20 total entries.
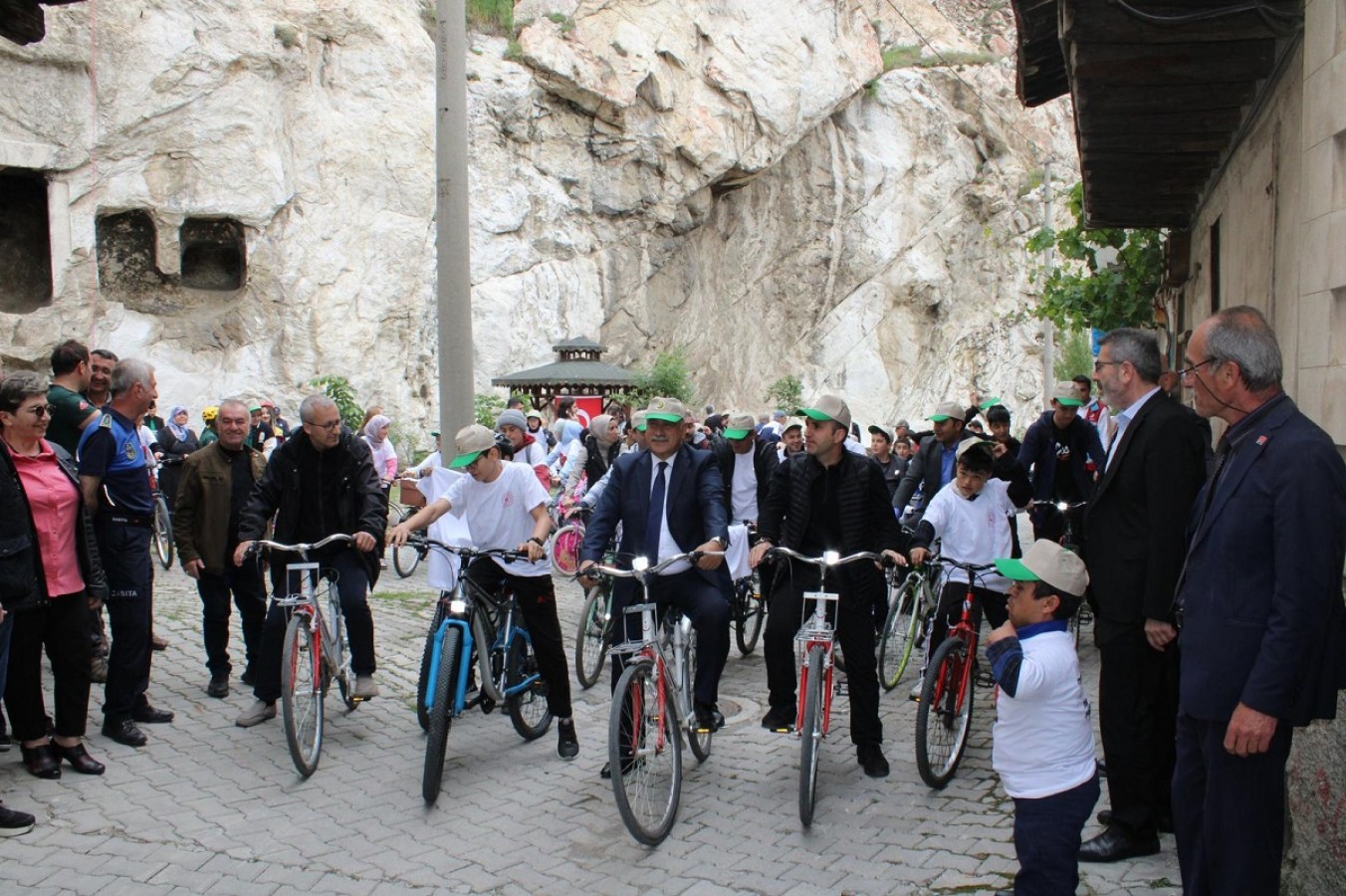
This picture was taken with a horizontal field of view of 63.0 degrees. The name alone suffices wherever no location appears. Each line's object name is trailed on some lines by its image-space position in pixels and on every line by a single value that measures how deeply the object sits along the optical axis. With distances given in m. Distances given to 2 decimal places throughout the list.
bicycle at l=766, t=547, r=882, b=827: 5.04
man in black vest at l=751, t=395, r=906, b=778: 5.70
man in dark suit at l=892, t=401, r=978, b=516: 8.40
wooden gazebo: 26.56
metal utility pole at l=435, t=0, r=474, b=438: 8.97
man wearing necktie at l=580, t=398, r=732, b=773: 5.81
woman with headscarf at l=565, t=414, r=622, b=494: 12.27
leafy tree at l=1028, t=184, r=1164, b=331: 13.33
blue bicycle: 5.41
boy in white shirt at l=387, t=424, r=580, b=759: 6.20
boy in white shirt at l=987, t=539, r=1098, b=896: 3.64
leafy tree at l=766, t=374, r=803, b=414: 39.62
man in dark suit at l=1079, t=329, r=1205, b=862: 4.53
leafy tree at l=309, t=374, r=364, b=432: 25.36
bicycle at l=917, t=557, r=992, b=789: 5.45
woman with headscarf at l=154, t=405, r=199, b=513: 13.52
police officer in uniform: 6.34
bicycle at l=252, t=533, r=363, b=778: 5.67
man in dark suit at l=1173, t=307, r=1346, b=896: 3.20
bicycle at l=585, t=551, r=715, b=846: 4.84
